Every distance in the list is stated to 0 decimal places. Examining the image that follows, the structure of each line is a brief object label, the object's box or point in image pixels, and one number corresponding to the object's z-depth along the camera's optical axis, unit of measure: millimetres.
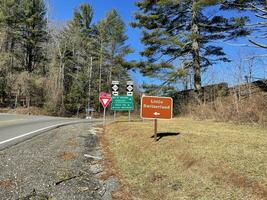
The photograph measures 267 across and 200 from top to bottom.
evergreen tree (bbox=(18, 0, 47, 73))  30470
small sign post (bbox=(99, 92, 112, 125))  13516
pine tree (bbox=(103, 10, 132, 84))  33666
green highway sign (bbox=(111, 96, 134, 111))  14580
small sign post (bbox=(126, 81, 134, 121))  14052
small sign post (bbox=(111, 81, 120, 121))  14220
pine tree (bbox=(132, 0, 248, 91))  14486
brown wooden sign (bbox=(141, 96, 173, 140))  6652
